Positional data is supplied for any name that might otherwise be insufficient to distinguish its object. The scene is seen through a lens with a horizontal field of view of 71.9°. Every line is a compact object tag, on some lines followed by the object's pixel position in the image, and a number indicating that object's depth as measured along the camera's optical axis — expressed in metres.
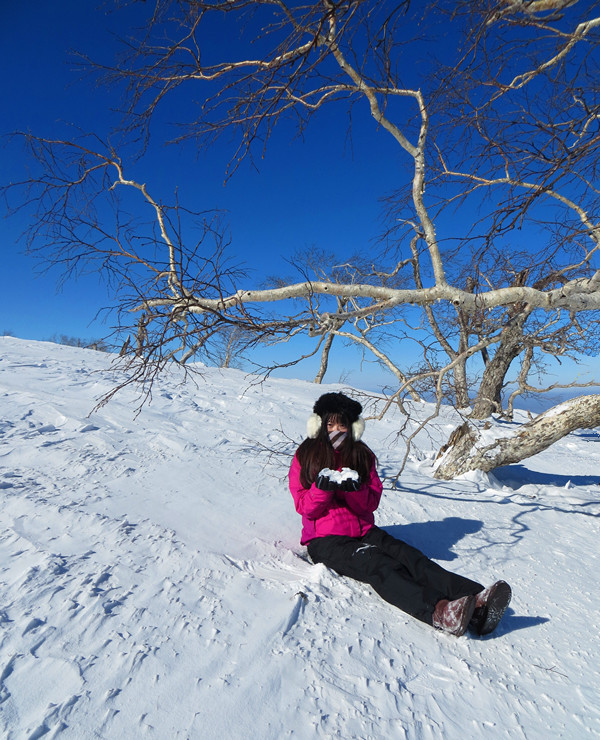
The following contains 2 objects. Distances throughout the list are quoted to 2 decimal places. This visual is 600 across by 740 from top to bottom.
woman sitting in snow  2.06
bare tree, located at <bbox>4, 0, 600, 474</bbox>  1.88
